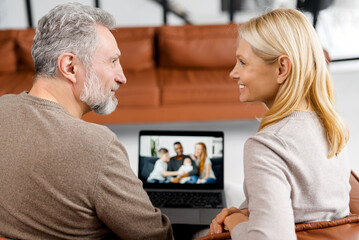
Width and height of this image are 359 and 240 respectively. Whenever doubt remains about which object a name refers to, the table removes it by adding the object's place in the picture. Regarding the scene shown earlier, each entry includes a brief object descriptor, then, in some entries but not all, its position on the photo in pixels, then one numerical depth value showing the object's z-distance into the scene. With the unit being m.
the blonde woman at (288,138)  0.92
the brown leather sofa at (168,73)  3.11
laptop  1.72
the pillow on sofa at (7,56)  3.39
